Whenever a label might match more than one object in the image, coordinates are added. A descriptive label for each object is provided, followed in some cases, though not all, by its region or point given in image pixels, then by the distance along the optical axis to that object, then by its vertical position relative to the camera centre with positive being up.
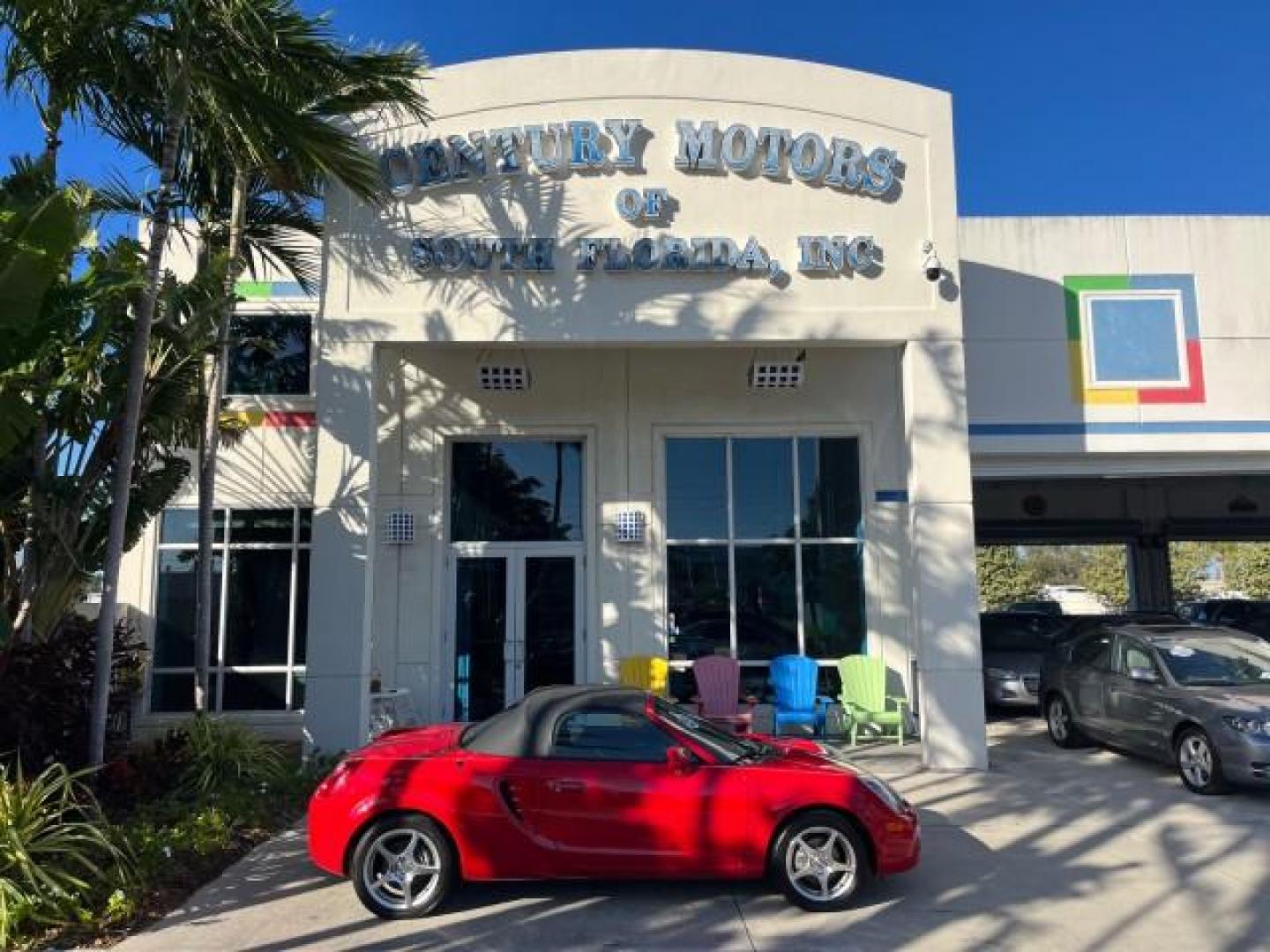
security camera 10.80 +3.54
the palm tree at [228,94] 7.64 +4.14
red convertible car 5.93 -1.32
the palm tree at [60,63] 7.30 +4.26
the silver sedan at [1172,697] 9.01 -1.06
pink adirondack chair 11.79 -1.00
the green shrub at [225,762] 8.52 -1.37
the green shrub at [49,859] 5.55 -1.49
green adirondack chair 11.79 -1.03
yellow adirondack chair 11.61 -0.84
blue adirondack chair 11.66 -1.09
